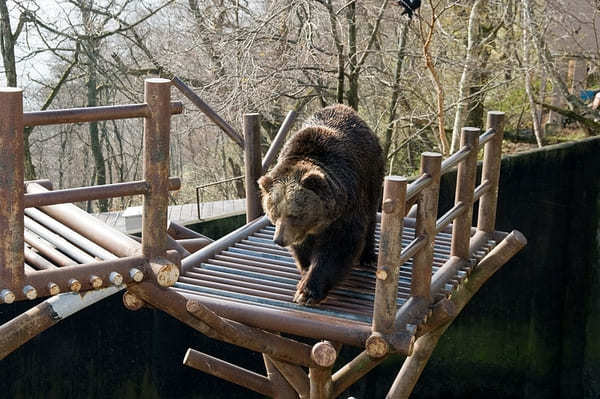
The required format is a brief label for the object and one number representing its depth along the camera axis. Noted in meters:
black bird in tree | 7.62
